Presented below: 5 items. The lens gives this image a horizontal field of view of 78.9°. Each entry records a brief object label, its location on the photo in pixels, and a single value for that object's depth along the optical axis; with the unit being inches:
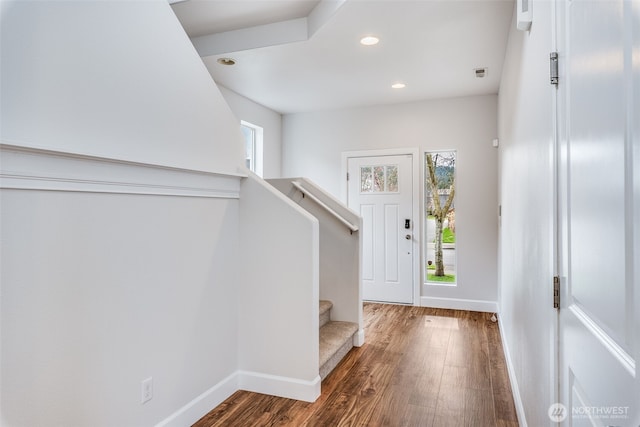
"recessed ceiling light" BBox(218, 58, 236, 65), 135.6
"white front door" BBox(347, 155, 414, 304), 192.7
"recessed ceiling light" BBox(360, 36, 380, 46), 118.5
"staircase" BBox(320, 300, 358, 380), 108.7
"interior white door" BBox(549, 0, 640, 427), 27.9
